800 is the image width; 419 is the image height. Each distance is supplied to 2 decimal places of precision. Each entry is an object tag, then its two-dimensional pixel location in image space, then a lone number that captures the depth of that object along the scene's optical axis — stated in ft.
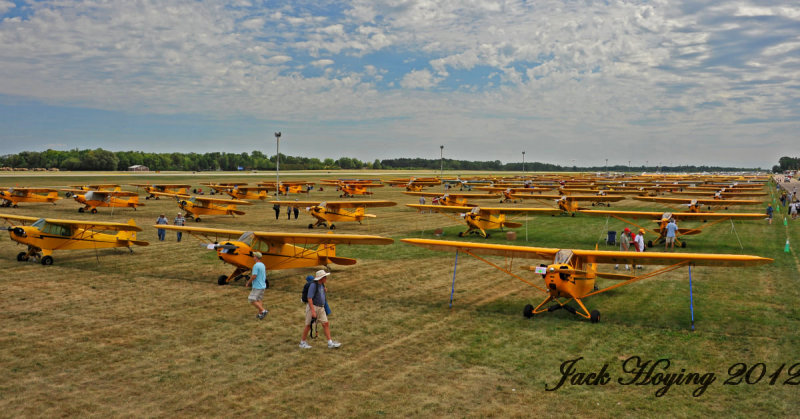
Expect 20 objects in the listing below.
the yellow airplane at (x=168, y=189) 168.96
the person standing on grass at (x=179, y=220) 82.17
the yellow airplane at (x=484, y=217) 88.58
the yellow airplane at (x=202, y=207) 111.34
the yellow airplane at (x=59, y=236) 59.82
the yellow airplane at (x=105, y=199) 119.44
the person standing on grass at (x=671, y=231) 74.33
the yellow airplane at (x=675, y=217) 77.41
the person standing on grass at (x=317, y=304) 32.30
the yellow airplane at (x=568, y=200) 120.47
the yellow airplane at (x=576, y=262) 36.78
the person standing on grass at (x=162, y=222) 78.97
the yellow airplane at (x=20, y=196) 131.44
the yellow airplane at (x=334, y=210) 97.14
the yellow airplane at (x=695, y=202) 103.83
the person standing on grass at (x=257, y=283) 38.58
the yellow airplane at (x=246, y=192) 160.81
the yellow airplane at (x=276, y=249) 48.57
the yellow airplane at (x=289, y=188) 200.13
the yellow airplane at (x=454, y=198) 116.26
